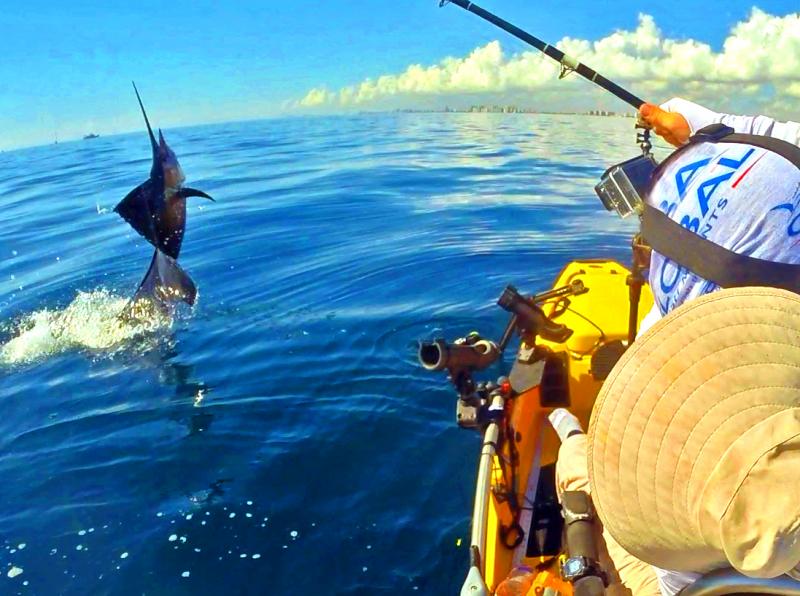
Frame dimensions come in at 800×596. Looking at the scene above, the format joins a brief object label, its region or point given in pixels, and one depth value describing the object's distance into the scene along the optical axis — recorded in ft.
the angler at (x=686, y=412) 3.80
